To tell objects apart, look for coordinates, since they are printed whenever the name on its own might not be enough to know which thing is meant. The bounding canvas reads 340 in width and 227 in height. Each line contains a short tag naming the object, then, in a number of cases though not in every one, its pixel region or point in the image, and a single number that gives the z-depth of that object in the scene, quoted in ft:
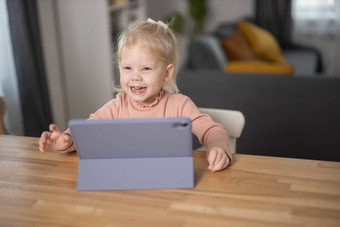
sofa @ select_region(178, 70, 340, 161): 7.81
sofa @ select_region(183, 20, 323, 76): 12.57
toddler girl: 3.94
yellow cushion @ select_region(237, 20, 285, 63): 15.17
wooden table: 2.90
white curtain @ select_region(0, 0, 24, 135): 9.89
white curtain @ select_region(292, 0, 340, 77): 18.44
